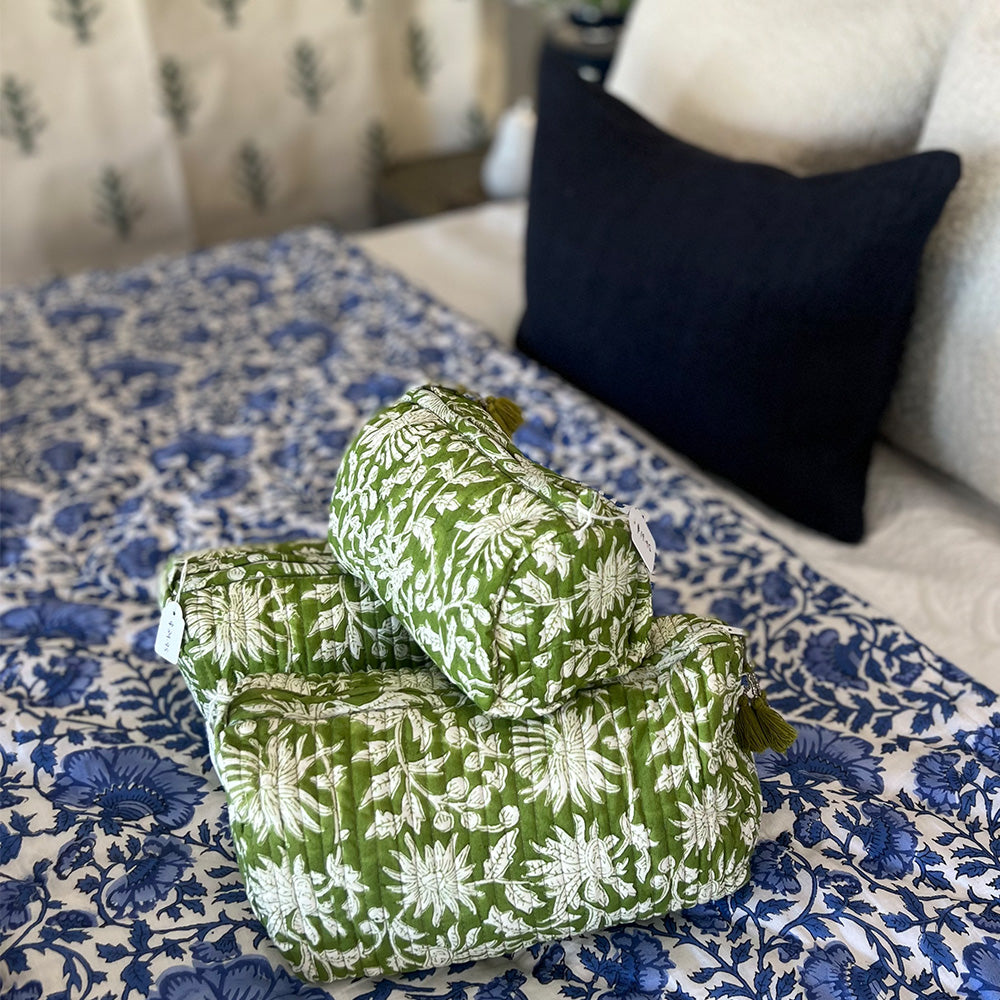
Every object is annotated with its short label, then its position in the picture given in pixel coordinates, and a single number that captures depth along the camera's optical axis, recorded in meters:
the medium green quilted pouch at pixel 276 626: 0.71
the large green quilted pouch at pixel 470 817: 0.59
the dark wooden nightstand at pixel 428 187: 2.03
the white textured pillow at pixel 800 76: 1.07
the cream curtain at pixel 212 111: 1.85
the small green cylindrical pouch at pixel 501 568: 0.59
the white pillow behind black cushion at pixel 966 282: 0.95
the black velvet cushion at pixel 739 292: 0.93
